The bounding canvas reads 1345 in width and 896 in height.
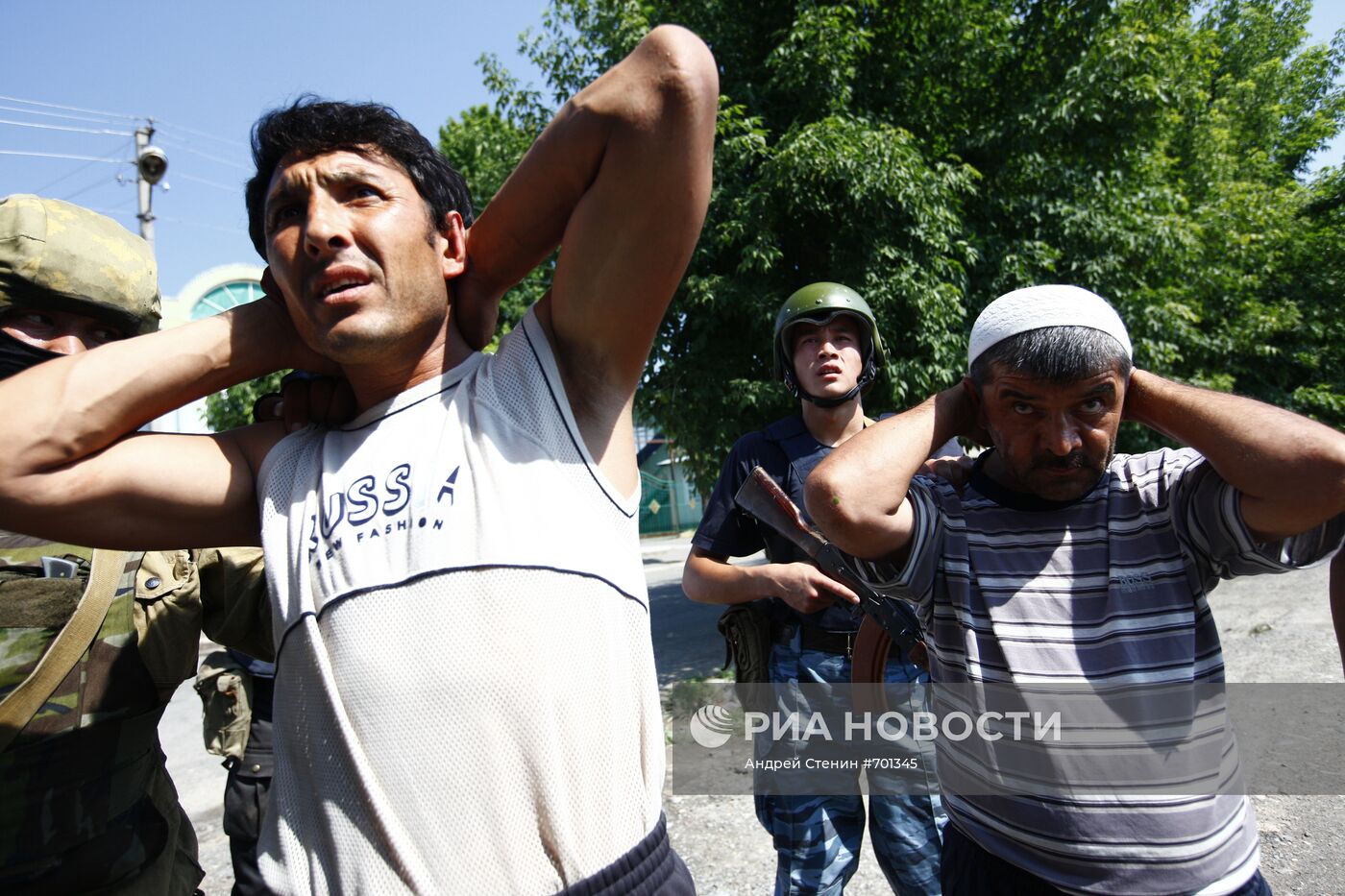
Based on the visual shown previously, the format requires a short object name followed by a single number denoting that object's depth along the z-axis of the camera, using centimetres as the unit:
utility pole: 1559
